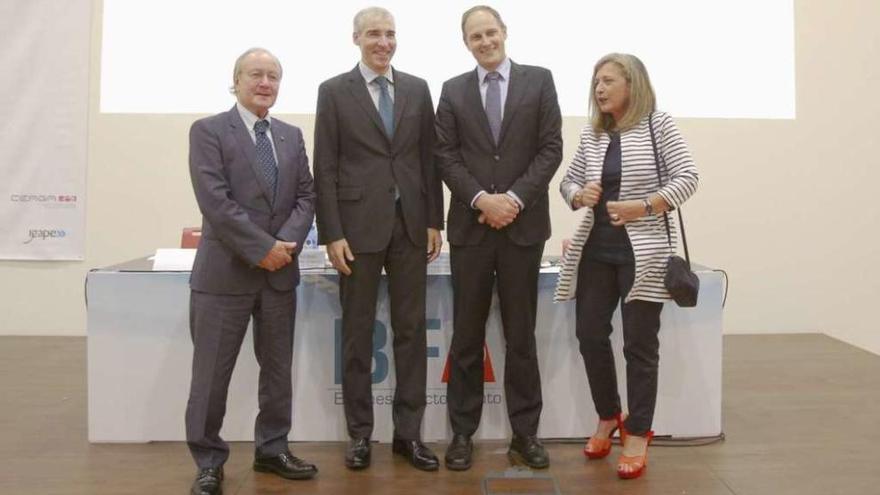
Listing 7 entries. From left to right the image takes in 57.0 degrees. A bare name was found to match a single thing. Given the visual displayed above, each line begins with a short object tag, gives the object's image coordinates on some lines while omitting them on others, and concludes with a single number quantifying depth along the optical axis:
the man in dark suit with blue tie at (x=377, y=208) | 2.65
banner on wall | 5.04
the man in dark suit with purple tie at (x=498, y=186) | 2.64
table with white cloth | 3.01
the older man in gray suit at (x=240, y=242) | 2.44
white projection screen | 4.93
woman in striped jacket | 2.58
